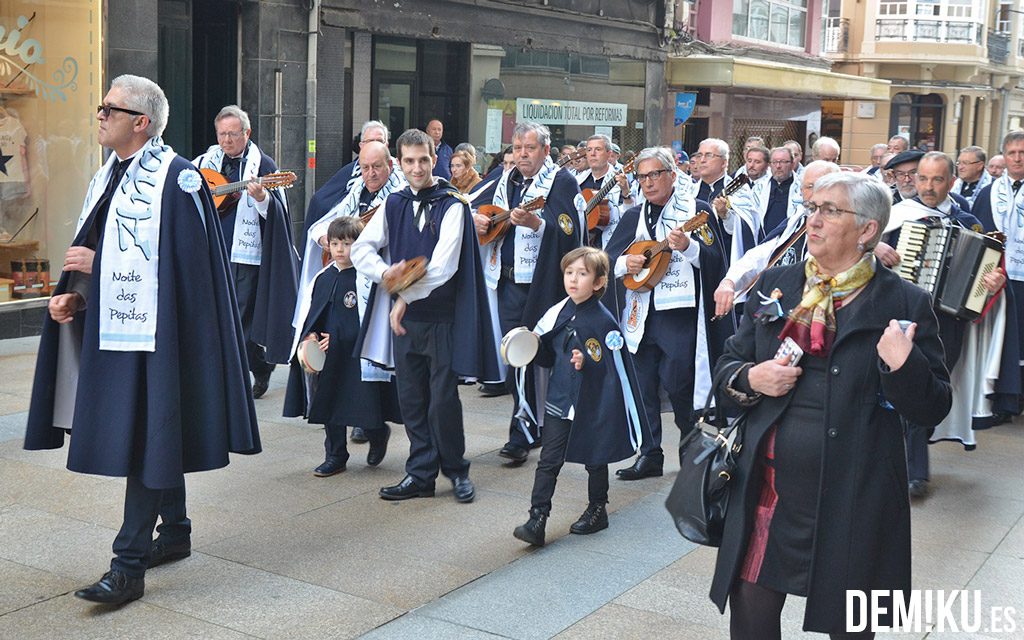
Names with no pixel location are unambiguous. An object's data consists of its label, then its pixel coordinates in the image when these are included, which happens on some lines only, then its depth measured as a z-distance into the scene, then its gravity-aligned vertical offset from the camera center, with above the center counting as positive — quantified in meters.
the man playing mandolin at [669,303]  7.62 -0.97
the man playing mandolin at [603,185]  10.36 -0.40
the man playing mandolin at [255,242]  9.08 -0.83
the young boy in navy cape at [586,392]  6.20 -1.24
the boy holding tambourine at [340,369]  7.20 -1.35
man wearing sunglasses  5.01 -0.87
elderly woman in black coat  3.66 -0.82
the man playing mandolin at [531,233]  8.24 -0.64
